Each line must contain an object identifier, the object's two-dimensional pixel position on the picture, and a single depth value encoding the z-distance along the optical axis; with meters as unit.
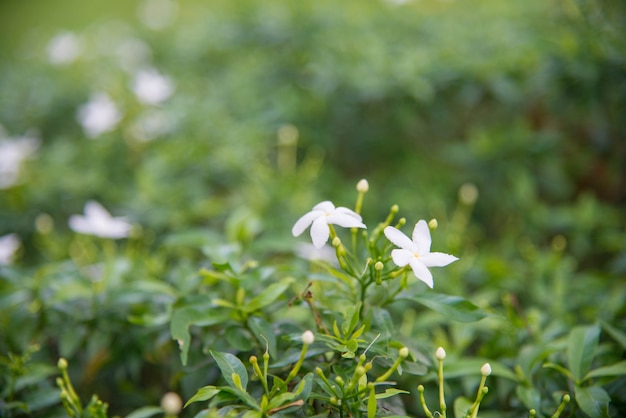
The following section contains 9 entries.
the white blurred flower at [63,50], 1.34
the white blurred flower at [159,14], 1.66
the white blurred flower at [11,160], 0.87
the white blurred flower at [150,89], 1.01
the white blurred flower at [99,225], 0.73
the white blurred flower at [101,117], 0.99
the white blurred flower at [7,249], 0.73
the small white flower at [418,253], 0.57
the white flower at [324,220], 0.59
